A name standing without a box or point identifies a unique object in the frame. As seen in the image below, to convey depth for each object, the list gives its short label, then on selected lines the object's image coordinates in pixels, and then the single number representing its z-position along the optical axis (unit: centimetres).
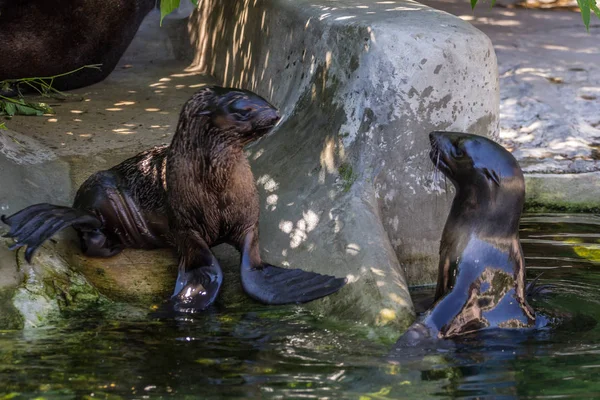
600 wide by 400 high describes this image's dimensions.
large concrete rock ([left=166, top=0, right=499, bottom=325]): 1092
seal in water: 951
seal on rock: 1030
